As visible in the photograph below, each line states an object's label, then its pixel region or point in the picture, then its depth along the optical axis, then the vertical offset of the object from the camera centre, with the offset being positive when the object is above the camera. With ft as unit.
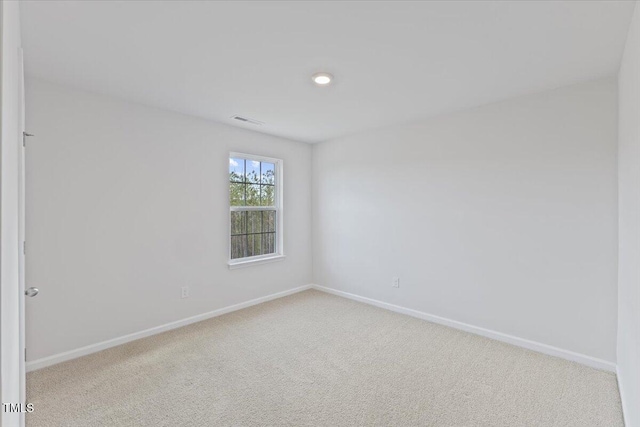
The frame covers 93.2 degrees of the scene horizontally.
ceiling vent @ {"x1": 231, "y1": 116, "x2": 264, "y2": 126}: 11.53 +3.64
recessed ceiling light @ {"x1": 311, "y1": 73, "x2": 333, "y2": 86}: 7.82 +3.56
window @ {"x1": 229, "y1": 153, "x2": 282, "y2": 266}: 13.05 +0.19
